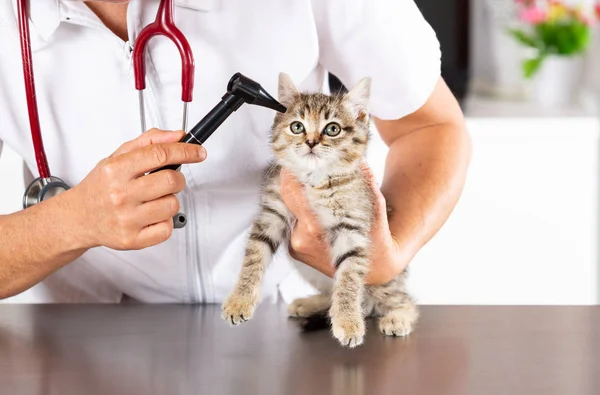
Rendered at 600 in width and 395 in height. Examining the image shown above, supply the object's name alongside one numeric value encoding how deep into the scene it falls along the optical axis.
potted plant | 3.04
